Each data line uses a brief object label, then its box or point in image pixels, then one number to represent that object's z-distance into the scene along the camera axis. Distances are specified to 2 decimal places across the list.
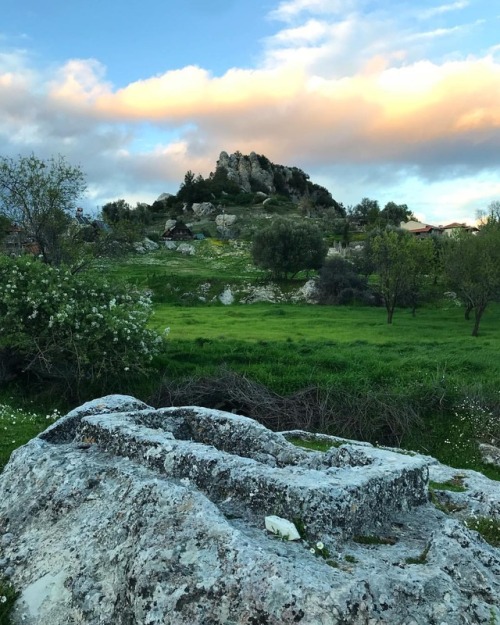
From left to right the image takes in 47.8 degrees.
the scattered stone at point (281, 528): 5.18
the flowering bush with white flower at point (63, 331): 20.94
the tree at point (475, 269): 39.84
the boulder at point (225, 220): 126.69
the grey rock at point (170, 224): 119.32
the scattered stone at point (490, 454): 16.62
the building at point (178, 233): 113.00
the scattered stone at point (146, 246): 87.56
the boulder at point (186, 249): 89.00
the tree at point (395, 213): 141.12
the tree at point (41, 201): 33.34
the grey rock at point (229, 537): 4.48
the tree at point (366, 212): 130.23
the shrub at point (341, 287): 54.69
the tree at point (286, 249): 66.19
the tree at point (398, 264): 44.03
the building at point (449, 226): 140.85
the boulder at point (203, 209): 142.88
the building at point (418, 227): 127.99
